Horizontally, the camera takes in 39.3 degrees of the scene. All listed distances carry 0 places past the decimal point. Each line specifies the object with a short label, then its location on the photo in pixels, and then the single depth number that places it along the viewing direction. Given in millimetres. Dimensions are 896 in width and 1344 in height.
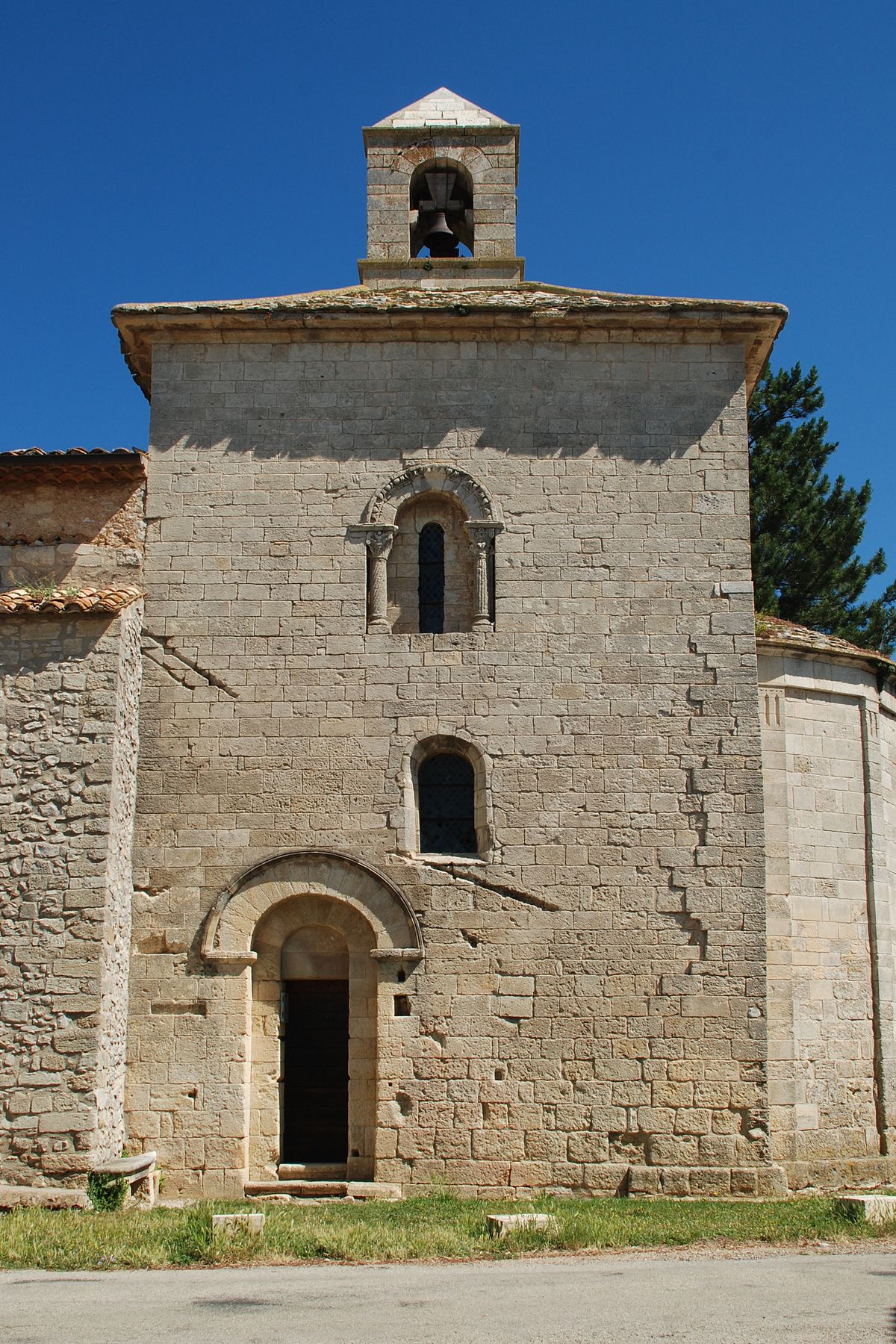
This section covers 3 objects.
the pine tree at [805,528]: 23625
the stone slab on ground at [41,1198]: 9695
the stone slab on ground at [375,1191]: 10578
